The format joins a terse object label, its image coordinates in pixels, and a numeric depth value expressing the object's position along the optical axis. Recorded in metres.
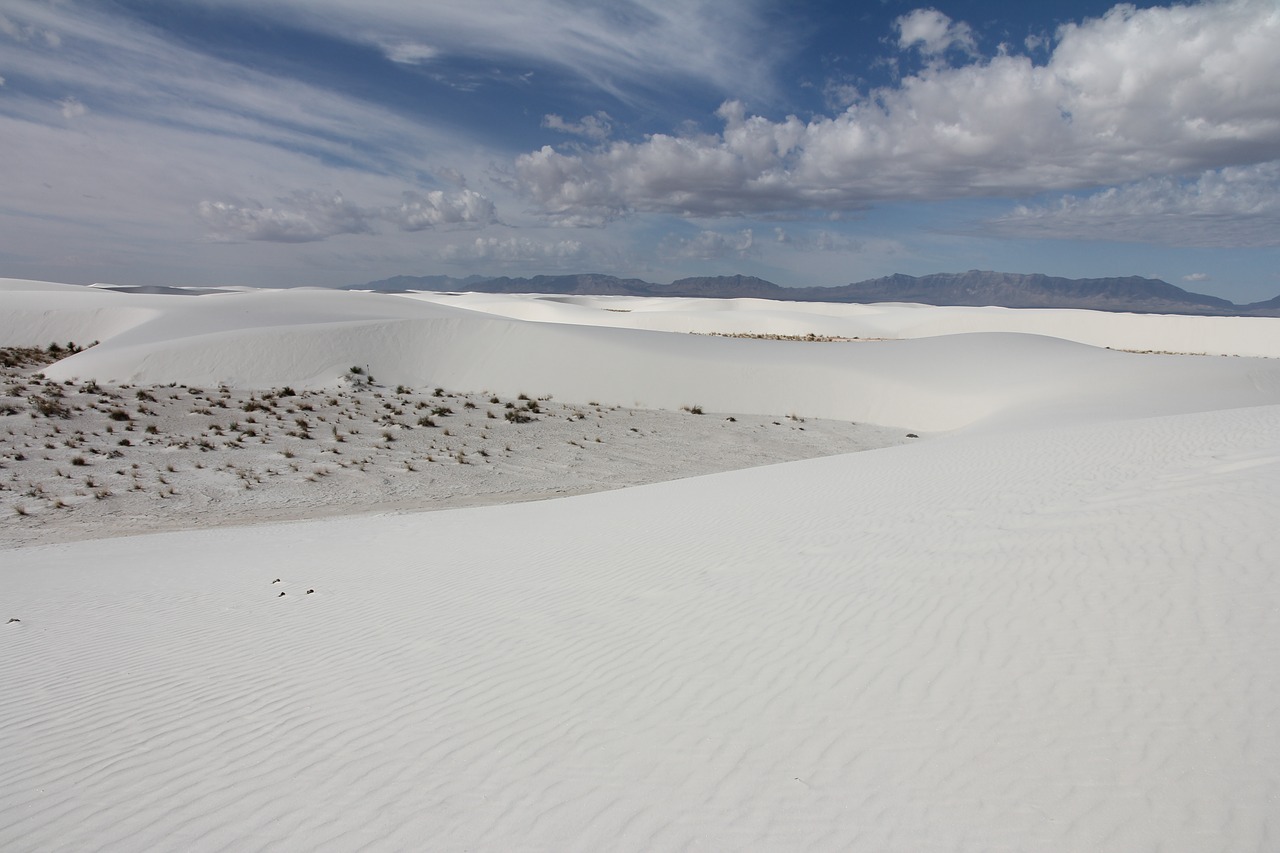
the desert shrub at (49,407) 15.31
